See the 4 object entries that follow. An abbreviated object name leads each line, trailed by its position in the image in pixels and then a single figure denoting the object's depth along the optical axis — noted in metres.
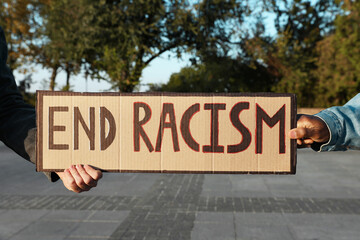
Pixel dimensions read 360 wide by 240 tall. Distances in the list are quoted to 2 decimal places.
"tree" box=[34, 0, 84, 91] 20.22
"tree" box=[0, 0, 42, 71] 26.42
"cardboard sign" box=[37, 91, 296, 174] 1.72
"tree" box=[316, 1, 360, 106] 26.94
